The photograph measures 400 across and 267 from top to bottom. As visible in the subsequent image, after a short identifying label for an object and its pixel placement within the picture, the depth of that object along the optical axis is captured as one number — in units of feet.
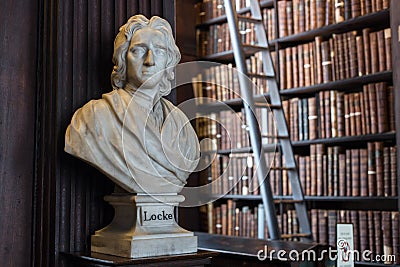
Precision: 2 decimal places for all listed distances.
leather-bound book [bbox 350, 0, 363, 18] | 11.86
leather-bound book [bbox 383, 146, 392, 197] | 11.10
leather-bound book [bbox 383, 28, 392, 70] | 11.28
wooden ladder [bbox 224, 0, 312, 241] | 12.05
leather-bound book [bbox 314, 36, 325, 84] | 12.51
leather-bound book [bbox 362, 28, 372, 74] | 11.62
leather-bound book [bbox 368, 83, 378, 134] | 11.43
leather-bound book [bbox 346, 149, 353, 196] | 11.84
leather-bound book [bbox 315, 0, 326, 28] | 12.53
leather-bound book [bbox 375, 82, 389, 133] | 11.28
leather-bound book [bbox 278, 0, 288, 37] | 13.33
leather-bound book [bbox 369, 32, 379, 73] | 11.51
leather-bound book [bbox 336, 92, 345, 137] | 12.11
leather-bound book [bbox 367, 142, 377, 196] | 11.39
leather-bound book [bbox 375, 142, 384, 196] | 11.23
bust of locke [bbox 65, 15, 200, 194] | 5.87
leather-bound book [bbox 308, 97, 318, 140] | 12.59
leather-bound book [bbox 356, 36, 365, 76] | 11.73
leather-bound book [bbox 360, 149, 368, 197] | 11.51
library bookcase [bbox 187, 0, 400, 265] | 11.29
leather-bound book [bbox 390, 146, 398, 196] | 11.00
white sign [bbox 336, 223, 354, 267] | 6.02
